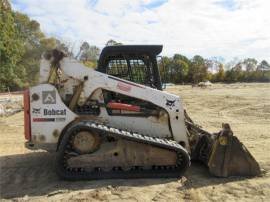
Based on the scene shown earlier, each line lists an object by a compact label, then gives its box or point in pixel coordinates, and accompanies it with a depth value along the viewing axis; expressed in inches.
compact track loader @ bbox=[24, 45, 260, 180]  160.6
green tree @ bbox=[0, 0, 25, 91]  871.0
